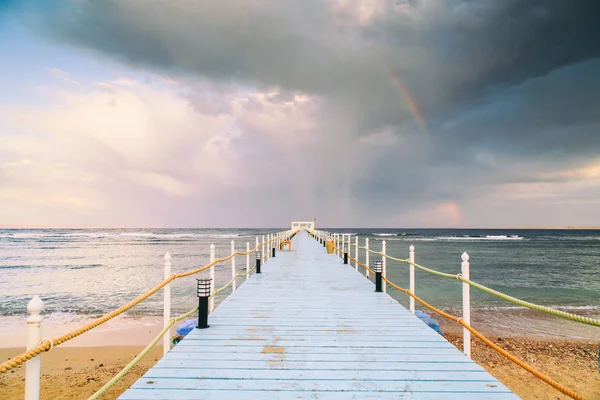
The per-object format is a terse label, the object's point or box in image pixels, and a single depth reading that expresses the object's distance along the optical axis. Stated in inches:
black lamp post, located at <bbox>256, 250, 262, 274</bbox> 462.8
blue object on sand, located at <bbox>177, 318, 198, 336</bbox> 296.4
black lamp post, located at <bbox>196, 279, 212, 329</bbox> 214.8
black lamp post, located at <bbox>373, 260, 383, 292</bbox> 328.5
